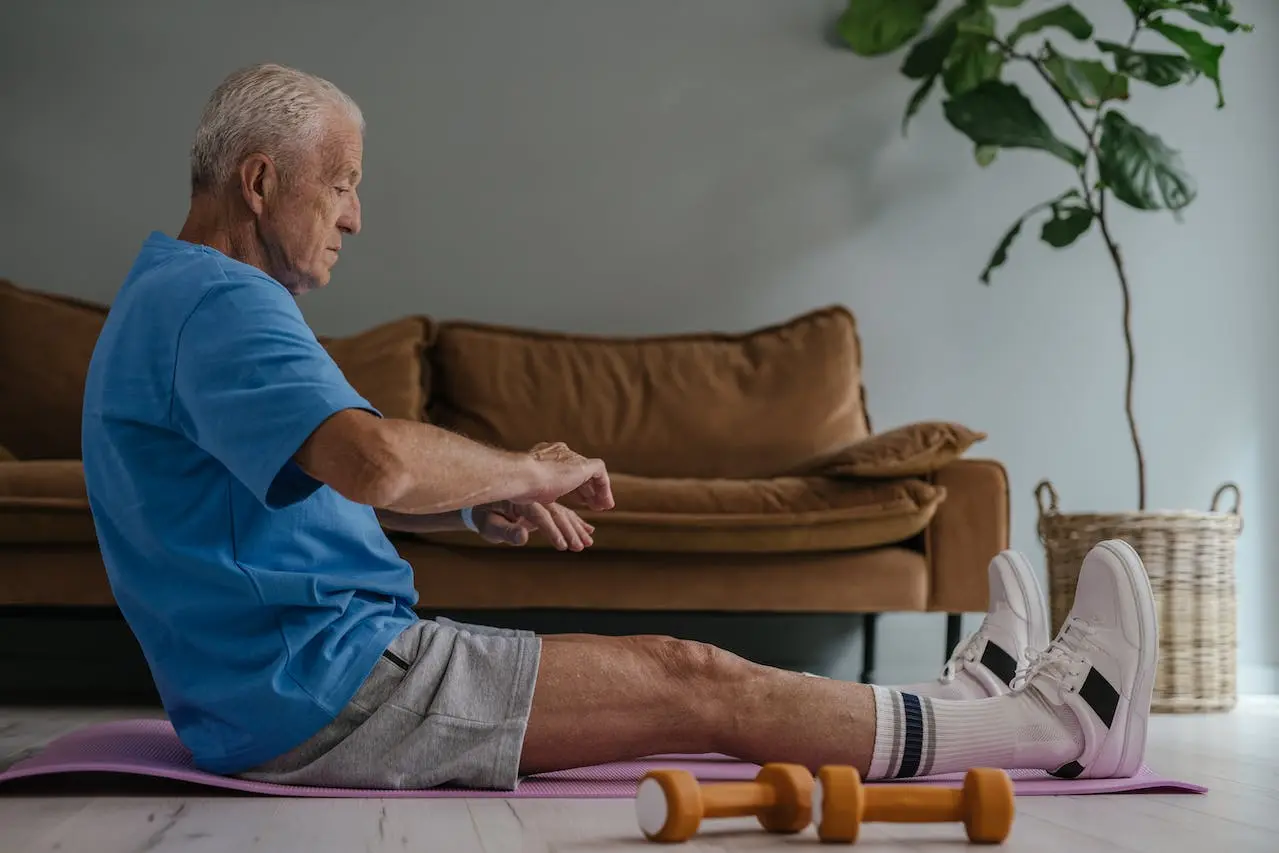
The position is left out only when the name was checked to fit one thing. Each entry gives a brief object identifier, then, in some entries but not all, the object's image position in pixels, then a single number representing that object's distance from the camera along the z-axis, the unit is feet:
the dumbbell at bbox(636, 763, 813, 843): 9.63
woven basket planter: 14.53
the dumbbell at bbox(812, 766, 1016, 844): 9.65
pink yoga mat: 10.35
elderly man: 9.84
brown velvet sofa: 13.69
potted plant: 14.57
